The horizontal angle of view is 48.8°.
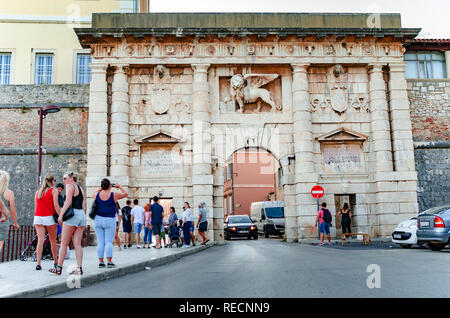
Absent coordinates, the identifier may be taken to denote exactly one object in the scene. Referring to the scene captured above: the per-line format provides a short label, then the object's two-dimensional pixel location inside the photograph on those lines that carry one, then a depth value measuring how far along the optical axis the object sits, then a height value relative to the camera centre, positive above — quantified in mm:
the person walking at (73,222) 8641 -12
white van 30406 -112
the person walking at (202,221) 19125 -112
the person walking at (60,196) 11266 +578
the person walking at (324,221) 19391 -234
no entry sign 21000 +979
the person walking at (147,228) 17780 -330
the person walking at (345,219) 20422 -209
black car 28562 -652
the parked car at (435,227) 13648 -411
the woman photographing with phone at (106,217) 9516 +65
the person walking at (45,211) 9438 +209
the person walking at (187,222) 18156 -131
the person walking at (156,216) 16953 +109
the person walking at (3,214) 8422 +154
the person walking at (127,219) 17781 +34
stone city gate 21859 +4983
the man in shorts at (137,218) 18156 +64
